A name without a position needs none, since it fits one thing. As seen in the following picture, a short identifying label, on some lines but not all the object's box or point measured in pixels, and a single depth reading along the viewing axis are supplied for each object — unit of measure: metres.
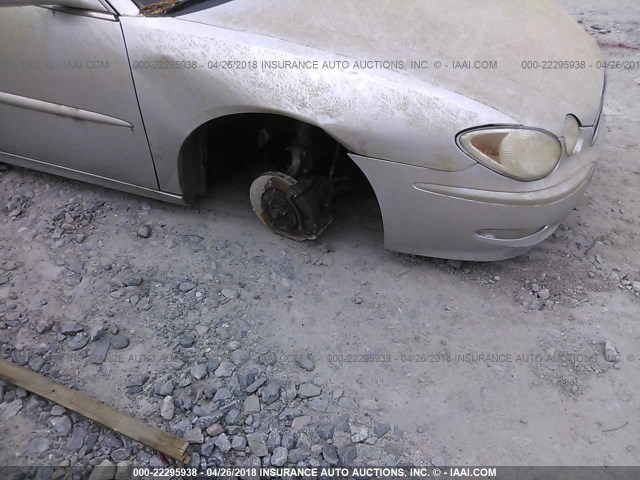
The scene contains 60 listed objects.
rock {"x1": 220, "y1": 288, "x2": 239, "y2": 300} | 2.45
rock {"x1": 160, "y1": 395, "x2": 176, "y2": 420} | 2.00
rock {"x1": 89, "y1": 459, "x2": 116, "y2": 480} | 1.83
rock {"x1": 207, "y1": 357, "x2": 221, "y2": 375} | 2.14
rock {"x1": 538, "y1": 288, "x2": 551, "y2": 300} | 2.42
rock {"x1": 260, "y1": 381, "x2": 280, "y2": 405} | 2.04
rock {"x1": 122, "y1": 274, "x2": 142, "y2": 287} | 2.52
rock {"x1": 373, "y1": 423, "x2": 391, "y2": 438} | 1.94
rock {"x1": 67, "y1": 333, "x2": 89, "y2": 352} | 2.26
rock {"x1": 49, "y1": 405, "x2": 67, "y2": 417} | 2.02
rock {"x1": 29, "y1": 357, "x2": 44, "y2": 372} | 2.19
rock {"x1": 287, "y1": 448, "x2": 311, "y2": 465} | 1.87
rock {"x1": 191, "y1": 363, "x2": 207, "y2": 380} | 2.12
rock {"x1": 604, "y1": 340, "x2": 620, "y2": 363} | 2.16
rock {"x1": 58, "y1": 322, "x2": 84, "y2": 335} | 2.31
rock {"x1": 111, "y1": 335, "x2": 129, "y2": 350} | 2.25
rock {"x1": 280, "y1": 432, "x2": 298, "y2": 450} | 1.90
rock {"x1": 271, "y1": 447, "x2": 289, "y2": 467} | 1.85
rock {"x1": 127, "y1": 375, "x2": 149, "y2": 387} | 2.11
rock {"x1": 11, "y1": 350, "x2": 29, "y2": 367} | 2.21
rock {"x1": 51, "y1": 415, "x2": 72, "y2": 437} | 1.97
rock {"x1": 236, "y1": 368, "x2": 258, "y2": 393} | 2.09
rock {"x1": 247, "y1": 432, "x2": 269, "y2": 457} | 1.88
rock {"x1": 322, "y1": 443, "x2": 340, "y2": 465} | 1.86
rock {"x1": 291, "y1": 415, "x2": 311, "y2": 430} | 1.96
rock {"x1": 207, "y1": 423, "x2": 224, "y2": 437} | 1.94
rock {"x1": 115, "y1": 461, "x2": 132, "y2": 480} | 1.83
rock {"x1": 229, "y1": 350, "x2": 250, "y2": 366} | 2.17
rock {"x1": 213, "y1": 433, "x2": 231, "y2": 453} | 1.89
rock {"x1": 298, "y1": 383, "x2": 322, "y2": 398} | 2.05
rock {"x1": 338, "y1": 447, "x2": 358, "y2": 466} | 1.86
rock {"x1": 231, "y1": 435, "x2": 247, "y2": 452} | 1.90
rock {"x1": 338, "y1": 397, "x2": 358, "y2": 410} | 2.03
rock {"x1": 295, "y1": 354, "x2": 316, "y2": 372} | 2.15
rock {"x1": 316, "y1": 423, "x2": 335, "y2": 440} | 1.93
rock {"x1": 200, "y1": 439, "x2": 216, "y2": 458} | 1.88
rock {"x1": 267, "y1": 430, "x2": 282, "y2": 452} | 1.90
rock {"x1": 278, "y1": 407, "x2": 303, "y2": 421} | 1.98
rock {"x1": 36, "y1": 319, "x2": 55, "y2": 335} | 2.32
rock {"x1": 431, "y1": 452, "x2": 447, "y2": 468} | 1.85
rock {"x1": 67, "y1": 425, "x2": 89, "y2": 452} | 1.92
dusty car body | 2.09
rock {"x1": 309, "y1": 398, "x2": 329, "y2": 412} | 2.01
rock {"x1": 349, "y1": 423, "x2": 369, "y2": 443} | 1.92
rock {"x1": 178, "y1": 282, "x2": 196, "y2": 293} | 2.49
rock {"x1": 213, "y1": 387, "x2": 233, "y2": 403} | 2.04
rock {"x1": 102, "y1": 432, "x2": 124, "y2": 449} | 1.92
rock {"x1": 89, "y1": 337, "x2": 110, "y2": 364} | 2.21
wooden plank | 1.86
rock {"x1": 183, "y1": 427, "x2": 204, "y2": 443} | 1.92
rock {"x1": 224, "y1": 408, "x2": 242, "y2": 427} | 1.97
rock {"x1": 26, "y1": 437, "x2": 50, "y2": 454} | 1.92
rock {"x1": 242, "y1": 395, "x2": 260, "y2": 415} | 2.01
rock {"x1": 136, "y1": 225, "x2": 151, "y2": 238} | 2.78
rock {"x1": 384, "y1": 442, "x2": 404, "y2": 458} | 1.89
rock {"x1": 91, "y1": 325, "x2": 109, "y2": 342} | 2.29
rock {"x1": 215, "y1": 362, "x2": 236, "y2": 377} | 2.12
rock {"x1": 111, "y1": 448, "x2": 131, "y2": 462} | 1.88
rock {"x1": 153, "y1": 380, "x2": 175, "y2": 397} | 2.07
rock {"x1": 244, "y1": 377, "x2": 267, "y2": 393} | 2.06
